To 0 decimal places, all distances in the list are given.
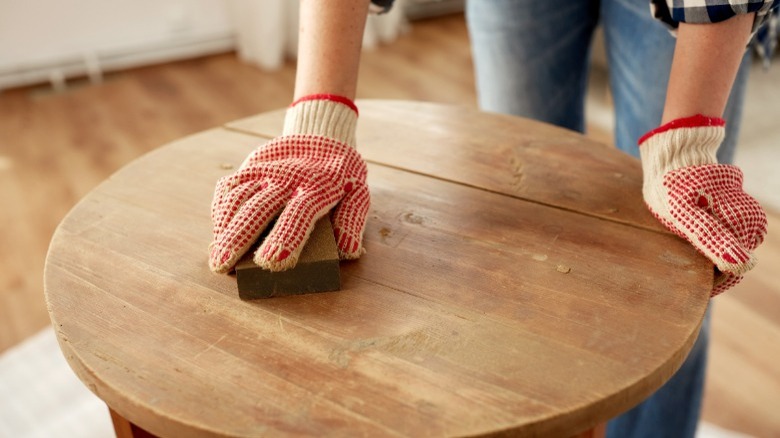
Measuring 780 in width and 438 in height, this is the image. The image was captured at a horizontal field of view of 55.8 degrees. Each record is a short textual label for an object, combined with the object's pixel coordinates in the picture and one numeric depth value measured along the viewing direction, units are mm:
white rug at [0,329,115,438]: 1315
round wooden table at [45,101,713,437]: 560
